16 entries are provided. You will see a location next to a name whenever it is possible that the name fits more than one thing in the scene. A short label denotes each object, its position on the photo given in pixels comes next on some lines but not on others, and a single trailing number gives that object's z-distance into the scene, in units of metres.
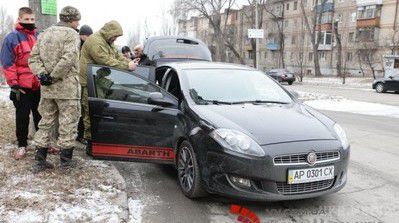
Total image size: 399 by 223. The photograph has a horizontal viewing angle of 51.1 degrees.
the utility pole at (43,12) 7.20
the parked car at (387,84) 24.89
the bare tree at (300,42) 60.34
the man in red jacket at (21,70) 5.21
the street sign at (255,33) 22.77
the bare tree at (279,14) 62.06
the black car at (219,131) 4.04
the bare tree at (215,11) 47.81
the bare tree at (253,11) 48.40
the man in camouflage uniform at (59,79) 4.75
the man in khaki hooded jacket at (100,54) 5.59
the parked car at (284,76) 36.33
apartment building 47.34
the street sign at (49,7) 7.23
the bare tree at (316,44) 48.13
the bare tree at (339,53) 50.69
